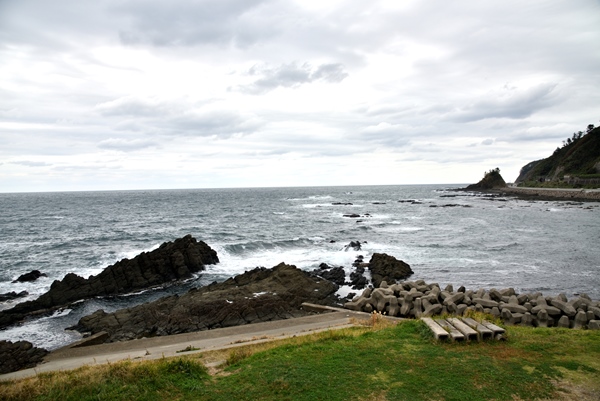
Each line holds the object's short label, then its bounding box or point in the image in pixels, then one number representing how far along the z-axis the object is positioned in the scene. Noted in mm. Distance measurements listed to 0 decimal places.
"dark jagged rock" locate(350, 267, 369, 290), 24750
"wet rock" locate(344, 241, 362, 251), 36931
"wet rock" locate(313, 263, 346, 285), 25859
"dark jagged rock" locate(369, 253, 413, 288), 25686
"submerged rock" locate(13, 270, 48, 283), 27062
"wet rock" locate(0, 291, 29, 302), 22984
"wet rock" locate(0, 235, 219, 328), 21177
